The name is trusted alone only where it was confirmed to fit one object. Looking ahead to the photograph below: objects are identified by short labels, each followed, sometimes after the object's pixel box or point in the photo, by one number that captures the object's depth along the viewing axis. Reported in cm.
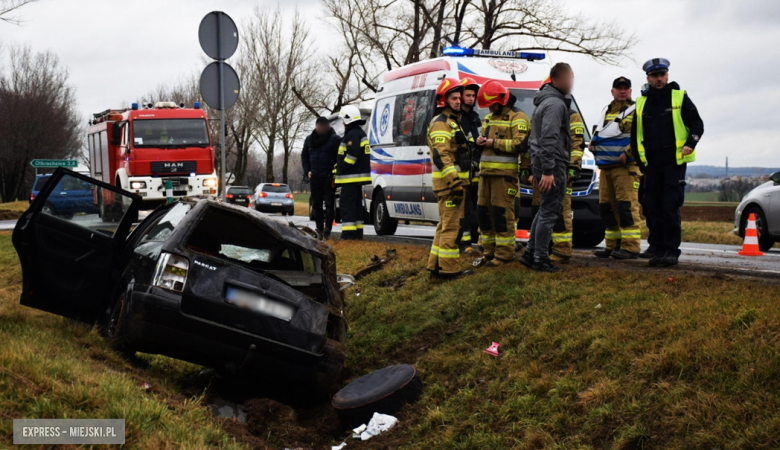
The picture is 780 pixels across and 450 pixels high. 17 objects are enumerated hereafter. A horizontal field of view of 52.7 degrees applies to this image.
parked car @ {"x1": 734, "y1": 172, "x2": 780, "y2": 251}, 1195
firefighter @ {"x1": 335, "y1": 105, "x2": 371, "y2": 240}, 1223
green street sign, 3042
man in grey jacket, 739
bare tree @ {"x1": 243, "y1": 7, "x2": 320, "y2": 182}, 4303
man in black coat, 1284
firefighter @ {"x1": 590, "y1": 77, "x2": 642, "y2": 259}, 852
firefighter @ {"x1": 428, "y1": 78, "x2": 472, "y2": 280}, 788
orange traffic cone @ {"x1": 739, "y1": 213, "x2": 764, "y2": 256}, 1068
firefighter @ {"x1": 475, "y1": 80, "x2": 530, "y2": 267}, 794
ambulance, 1071
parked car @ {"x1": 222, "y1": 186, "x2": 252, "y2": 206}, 3741
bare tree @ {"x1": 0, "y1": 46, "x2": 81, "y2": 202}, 5419
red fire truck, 2064
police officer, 745
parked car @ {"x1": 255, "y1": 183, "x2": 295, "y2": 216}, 3531
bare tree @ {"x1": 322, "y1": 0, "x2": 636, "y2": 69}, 2720
